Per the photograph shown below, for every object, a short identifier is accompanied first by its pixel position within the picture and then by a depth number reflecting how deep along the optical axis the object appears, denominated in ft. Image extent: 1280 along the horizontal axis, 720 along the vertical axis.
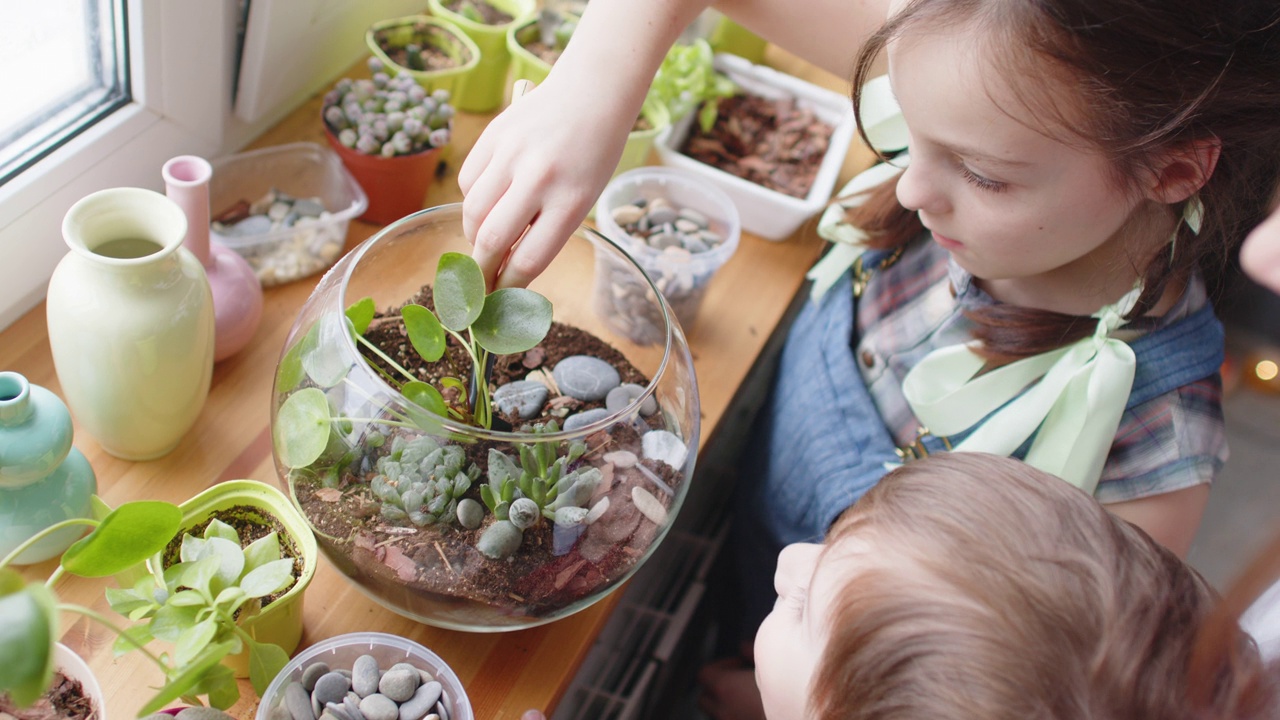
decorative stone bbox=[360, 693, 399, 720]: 1.84
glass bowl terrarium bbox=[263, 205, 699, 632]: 1.86
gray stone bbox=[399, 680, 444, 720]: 1.87
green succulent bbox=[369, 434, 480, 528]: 1.84
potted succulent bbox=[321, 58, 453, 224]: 3.03
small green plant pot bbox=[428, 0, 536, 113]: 3.56
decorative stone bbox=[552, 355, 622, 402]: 2.36
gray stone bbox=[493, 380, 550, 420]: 2.25
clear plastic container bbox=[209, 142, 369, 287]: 2.89
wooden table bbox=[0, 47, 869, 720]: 2.07
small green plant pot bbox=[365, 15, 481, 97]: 3.38
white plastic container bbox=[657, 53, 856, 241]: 3.48
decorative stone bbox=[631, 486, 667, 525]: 2.06
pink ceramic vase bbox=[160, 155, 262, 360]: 2.35
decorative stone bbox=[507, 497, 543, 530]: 1.87
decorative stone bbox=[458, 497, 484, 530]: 1.87
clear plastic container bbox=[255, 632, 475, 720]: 1.93
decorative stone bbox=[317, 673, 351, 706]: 1.85
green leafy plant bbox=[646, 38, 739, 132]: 3.61
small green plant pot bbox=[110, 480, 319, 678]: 1.98
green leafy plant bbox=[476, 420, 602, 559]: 1.83
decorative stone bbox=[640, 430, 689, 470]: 2.10
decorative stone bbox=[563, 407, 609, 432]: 2.19
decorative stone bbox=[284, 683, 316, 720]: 1.81
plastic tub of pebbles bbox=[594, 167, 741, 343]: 3.10
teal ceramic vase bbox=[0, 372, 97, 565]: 1.91
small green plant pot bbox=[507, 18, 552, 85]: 3.43
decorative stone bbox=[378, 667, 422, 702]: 1.89
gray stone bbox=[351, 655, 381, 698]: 1.89
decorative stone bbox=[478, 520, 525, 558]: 1.88
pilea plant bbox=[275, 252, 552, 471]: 1.95
